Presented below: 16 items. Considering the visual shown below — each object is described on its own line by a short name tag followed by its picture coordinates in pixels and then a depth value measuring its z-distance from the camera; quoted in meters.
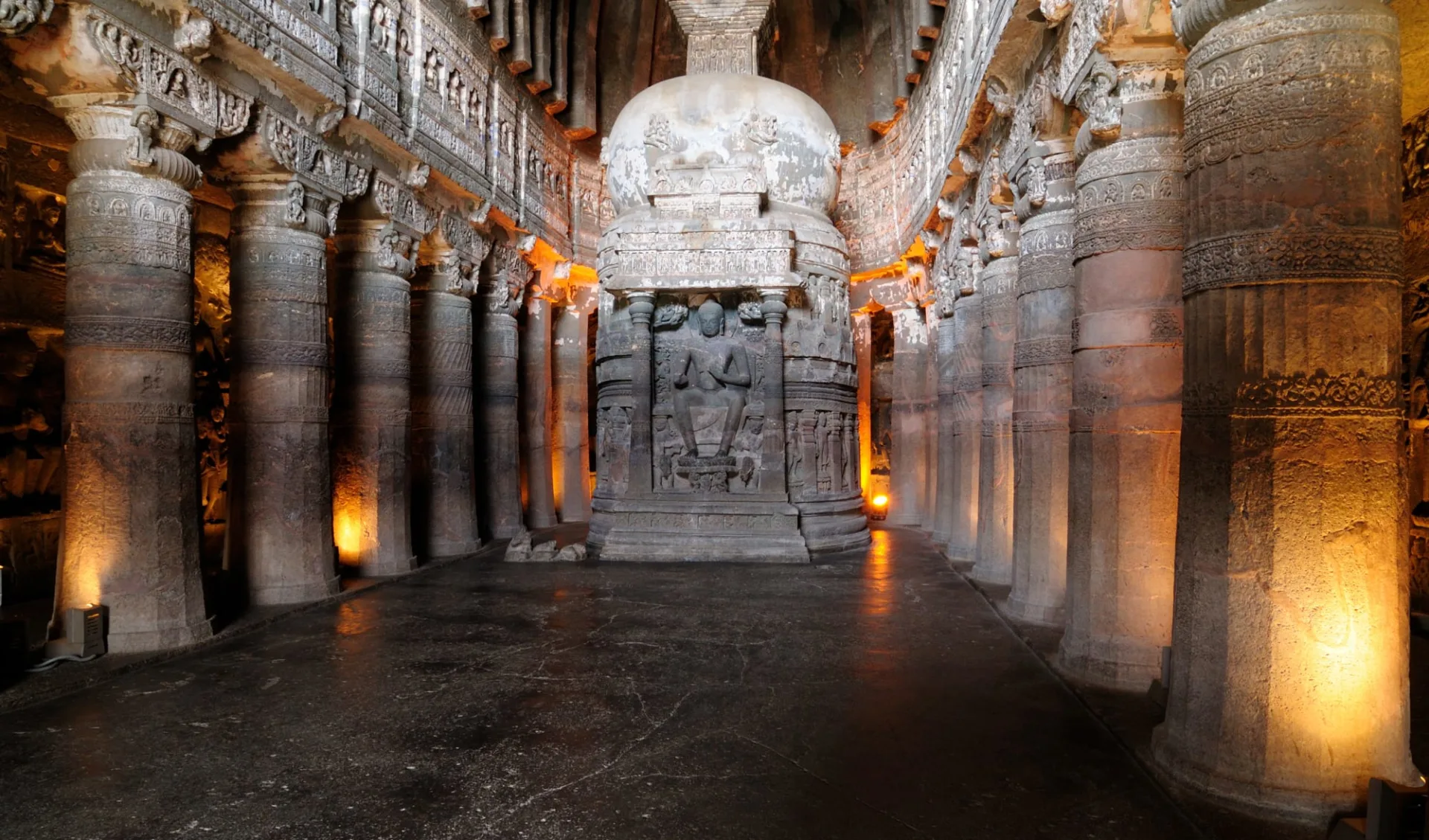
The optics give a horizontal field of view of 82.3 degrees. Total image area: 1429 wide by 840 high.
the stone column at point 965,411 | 9.64
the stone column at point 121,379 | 5.75
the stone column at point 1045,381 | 6.31
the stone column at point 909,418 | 13.98
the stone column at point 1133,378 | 4.87
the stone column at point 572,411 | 14.85
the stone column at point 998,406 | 8.02
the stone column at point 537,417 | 13.70
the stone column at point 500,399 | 12.13
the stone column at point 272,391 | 7.40
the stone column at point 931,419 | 12.77
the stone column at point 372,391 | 9.09
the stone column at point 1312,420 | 3.15
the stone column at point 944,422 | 11.16
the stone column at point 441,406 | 10.69
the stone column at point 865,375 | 14.75
